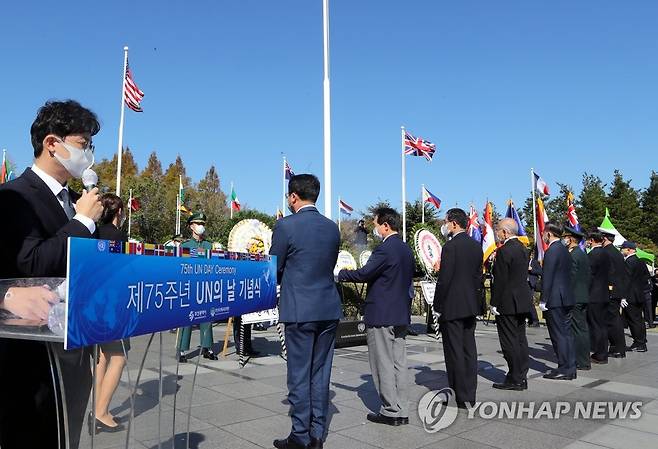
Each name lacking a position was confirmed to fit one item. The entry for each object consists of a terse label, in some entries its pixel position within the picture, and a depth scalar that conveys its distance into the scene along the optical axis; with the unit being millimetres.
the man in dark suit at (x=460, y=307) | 5551
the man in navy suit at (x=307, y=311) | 4027
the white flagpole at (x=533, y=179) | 19141
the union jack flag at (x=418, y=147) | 20812
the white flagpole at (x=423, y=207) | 23434
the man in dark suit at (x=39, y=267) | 1877
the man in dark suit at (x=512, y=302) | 6398
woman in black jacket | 2184
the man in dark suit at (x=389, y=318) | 4871
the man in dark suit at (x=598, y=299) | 8867
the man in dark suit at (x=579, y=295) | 8016
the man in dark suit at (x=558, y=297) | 7121
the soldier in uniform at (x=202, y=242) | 7668
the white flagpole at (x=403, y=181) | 21484
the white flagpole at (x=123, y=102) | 17900
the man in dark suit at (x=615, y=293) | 9328
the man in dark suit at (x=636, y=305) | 10219
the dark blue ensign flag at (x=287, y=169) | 23278
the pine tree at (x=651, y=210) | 40000
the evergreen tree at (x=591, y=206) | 34312
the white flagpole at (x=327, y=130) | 10461
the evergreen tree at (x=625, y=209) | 35875
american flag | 18031
